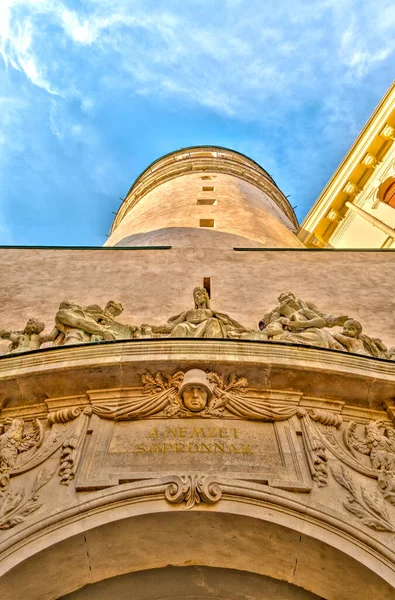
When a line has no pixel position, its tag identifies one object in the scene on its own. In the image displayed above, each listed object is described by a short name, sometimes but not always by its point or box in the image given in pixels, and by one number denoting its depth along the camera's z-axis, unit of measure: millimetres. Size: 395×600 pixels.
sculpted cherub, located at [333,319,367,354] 7305
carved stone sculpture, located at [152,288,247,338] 7246
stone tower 16391
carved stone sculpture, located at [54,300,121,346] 7324
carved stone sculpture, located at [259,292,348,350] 7199
